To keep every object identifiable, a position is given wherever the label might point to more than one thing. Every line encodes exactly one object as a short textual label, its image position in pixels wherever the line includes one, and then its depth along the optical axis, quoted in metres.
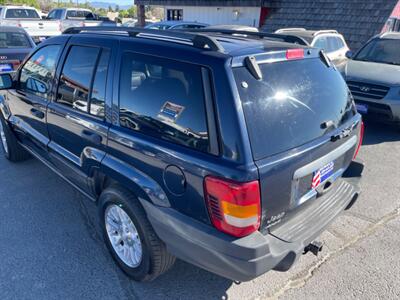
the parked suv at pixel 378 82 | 5.45
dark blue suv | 1.88
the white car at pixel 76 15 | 17.89
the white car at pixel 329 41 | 7.70
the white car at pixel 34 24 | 12.71
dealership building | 11.84
